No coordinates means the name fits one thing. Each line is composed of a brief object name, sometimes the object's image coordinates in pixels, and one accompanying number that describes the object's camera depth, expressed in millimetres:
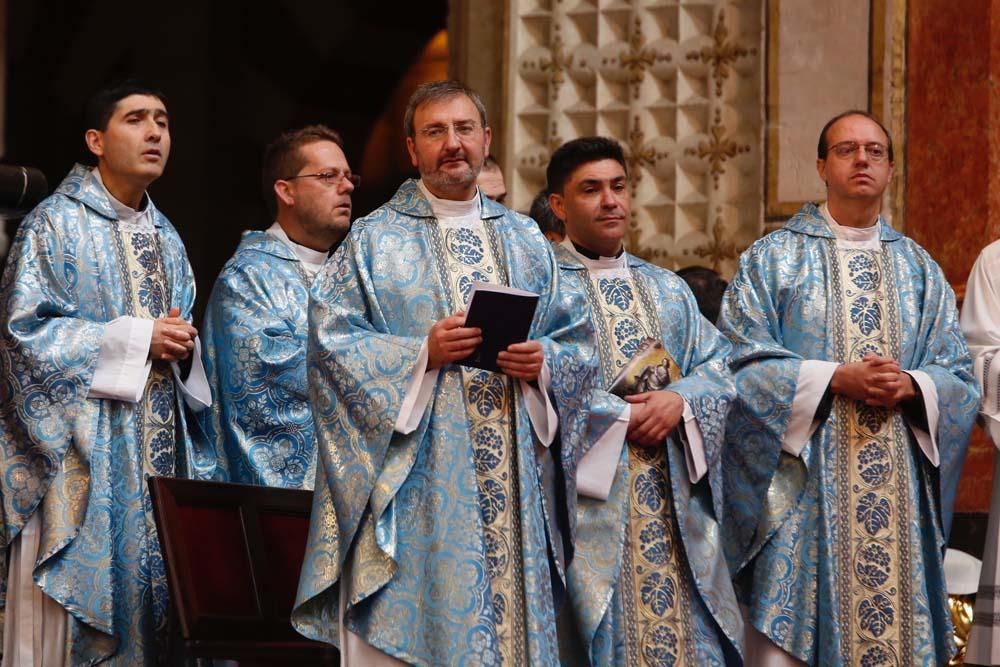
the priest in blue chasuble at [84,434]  11381
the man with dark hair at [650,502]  11328
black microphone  7853
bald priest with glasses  12108
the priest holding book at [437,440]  10157
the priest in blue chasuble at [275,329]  12912
